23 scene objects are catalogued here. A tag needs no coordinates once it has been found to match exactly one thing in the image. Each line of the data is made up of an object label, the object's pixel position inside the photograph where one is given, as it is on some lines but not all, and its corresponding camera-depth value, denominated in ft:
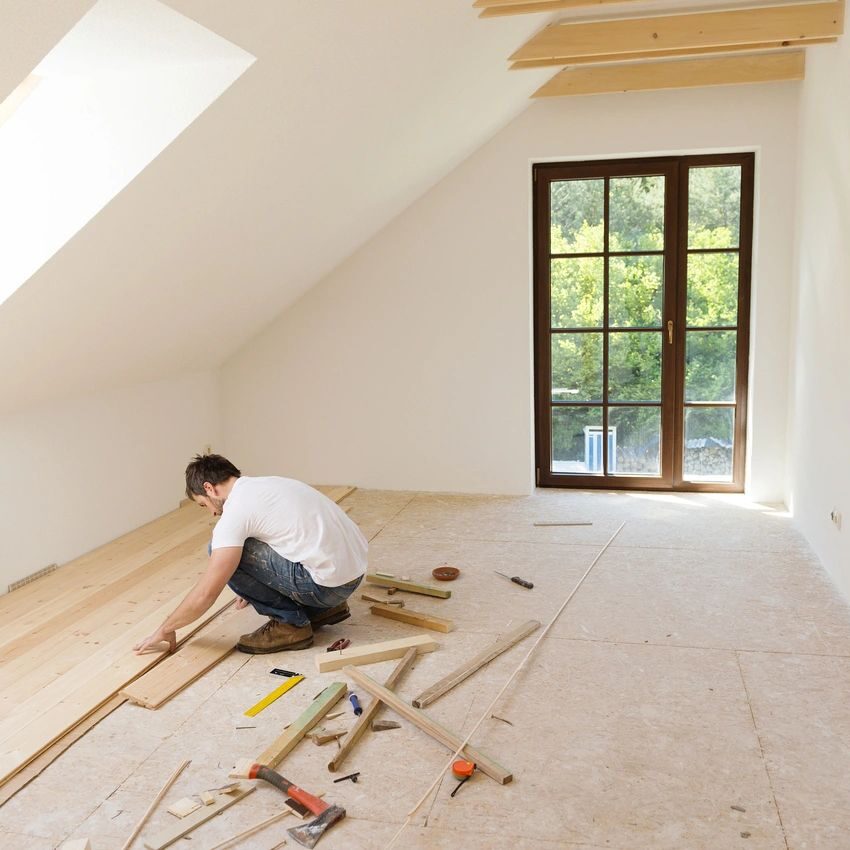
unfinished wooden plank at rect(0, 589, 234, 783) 8.54
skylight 9.28
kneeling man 10.14
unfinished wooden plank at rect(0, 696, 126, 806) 7.98
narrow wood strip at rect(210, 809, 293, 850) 7.14
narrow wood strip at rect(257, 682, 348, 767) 8.28
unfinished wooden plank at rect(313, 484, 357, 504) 18.49
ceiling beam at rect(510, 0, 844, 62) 13.17
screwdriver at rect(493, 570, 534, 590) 12.93
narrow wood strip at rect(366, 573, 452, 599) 12.56
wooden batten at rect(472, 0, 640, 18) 11.22
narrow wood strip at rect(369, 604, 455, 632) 11.44
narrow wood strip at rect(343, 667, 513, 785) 7.98
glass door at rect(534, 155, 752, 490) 17.63
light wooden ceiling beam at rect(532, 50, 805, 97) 15.71
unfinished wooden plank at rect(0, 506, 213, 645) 12.13
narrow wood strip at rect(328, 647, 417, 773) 8.27
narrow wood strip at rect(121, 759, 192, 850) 7.18
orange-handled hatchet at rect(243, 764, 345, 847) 7.16
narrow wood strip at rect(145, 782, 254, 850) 7.11
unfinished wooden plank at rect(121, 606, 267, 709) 9.65
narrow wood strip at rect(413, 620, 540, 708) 9.46
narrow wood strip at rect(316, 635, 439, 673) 10.36
